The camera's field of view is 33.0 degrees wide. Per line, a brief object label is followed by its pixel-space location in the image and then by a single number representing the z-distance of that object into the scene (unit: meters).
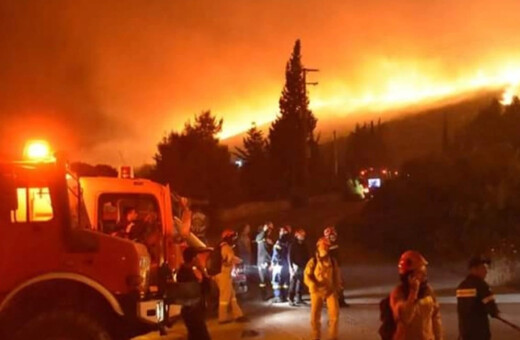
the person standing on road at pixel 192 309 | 9.85
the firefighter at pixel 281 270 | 18.17
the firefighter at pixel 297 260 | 17.41
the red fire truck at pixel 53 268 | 8.63
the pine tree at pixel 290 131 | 71.81
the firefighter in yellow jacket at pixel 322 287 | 12.22
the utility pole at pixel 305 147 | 61.07
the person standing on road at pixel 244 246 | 20.69
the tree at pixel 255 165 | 71.12
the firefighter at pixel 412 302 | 6.34
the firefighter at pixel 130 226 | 11.80
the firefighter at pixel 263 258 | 18.95
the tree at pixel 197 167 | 55.94
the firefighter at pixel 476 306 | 7.93
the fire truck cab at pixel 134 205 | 12.51
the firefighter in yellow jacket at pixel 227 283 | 14.90
